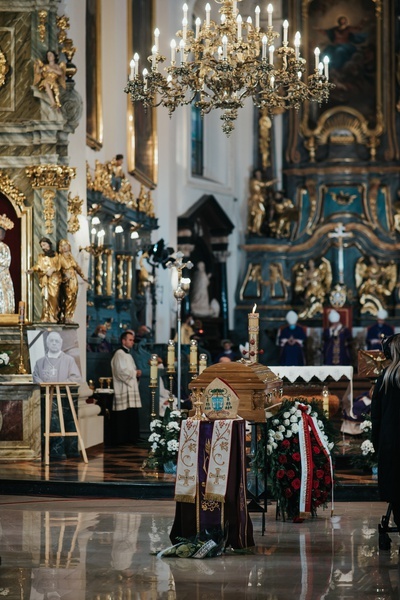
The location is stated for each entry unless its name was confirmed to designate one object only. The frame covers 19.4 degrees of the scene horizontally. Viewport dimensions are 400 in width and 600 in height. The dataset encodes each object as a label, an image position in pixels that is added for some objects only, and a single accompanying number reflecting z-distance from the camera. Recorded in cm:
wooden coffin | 1036
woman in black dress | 889
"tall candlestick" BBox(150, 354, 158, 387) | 1591
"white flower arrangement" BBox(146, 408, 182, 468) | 1323
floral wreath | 1062
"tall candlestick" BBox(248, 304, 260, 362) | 1227
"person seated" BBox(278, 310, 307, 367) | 2703
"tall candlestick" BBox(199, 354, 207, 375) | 1566
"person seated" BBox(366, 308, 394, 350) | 2714
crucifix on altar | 2912
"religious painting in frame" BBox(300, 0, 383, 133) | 3042
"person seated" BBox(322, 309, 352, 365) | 2694
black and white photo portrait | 1463
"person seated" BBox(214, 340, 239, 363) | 2305
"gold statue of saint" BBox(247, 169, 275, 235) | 3028
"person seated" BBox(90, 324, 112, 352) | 1902
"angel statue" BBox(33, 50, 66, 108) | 1595
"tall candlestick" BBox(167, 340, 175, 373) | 1586
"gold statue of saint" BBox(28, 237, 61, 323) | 1579
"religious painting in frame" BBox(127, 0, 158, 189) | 2264
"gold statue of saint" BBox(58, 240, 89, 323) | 1586
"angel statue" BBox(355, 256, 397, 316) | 2961
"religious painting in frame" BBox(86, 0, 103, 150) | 1967
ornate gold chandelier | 1348
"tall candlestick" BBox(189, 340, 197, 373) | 1695
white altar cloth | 1706
